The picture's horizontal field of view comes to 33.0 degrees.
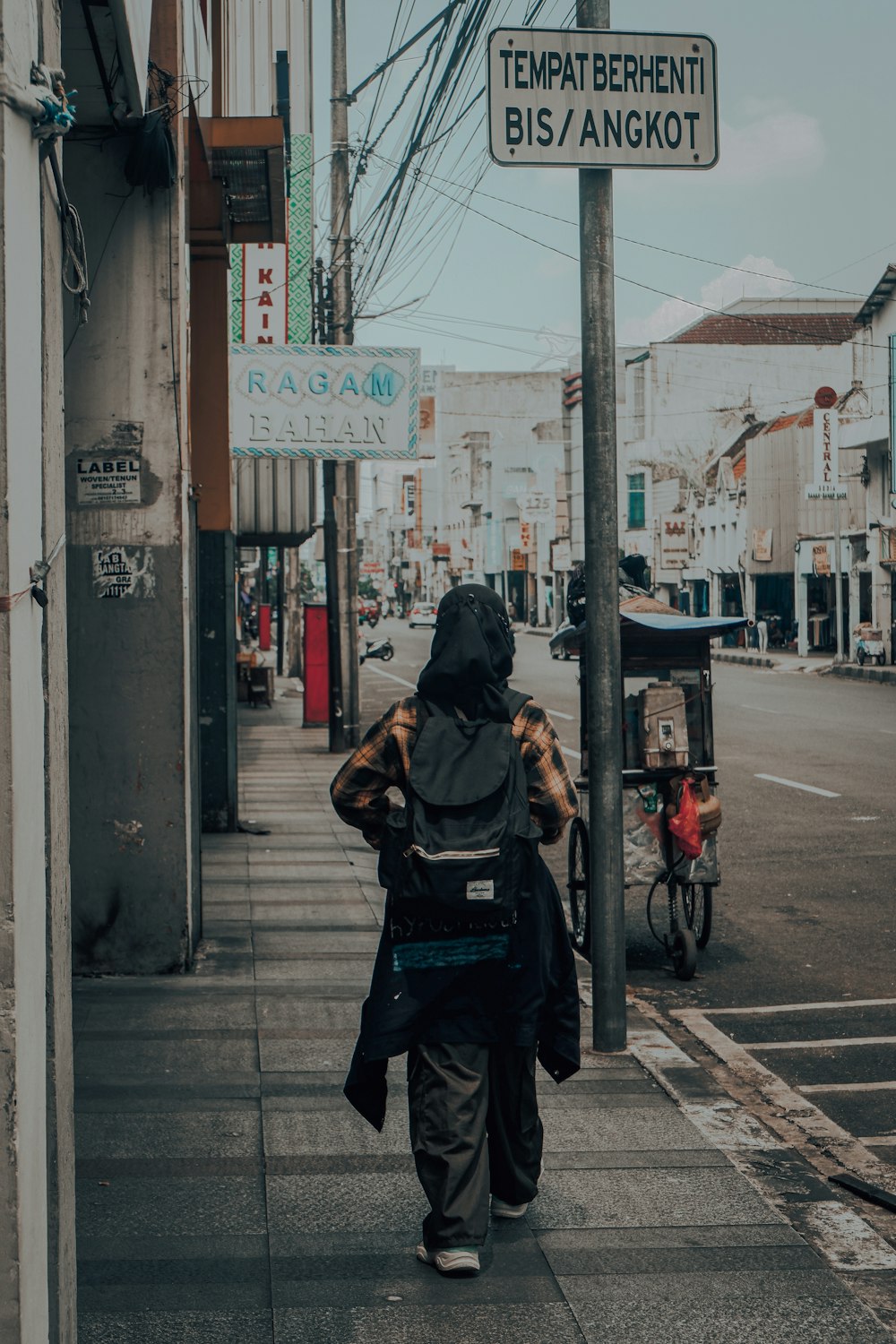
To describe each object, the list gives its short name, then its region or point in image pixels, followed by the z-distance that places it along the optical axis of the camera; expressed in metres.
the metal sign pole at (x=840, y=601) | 40.38
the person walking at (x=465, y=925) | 3.92
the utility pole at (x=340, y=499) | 18.86
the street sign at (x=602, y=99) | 5.82
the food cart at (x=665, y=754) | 7.92
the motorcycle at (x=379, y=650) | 45.72
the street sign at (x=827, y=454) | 40.69
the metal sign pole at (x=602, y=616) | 6.04
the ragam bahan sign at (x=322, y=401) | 14.70
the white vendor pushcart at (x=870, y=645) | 38.09
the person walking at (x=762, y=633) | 47.75
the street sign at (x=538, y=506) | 80.38
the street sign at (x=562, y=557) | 73.75
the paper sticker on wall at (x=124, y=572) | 7.18
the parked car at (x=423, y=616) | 86.75
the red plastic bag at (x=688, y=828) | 7.82
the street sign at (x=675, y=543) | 63.12
